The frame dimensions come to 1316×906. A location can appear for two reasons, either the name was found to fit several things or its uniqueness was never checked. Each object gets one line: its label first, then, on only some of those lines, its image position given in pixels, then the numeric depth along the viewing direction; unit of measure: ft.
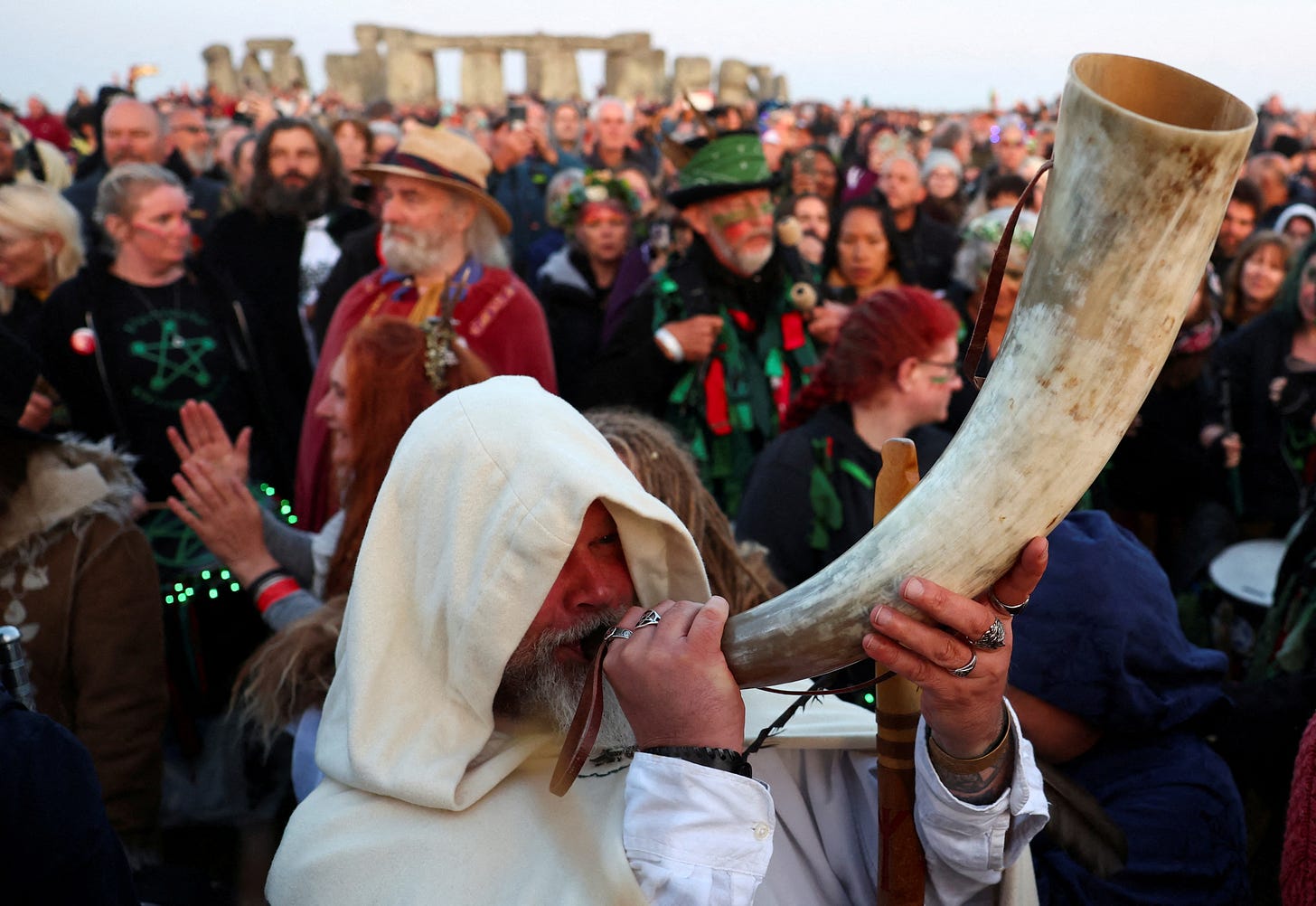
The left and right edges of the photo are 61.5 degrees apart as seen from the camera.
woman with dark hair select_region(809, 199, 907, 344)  18.43
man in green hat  14.01
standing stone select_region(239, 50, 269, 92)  111.62
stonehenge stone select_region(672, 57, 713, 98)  120.67
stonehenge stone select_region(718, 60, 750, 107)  113.05
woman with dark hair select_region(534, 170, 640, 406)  17.83
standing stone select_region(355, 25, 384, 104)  129.08
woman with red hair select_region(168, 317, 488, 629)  9.15
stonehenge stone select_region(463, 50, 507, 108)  138.10
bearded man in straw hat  13.71
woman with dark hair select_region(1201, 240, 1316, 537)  14.58
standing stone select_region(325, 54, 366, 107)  126.93
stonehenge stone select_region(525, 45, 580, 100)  136.67
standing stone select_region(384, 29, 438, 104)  128.98
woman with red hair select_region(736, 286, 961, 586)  10.39
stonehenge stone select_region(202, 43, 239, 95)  111.75
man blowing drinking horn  4.41
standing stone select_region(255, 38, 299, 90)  118.21
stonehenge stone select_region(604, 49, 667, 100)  125.72
